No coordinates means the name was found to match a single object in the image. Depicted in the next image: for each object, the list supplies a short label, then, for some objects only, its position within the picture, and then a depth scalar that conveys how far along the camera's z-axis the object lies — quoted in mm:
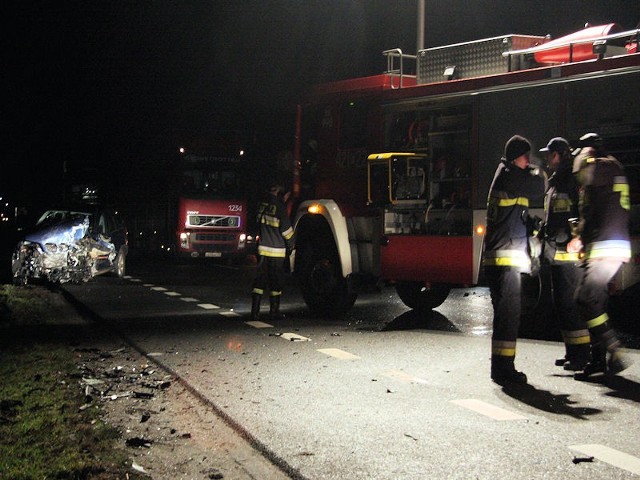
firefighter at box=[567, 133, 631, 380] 7105
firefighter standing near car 11609
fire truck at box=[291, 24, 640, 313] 9398
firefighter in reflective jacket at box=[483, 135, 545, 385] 7277
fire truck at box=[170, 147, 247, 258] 25547
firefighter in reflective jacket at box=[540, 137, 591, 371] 7684
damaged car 16406
